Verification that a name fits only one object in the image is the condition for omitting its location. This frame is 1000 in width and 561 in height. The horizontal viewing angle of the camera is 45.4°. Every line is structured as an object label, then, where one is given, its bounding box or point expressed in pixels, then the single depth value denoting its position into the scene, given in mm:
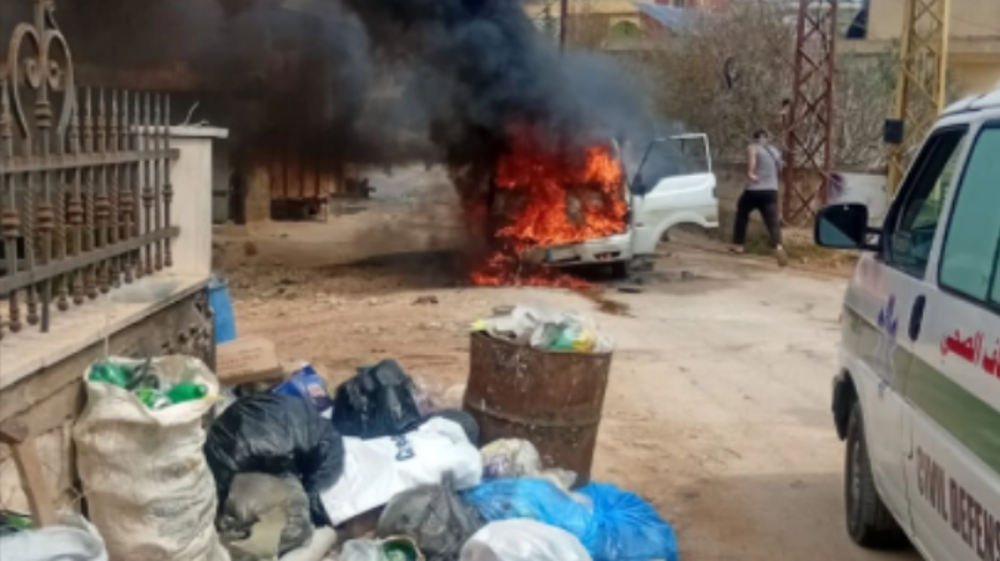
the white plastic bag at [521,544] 4137
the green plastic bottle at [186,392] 4035
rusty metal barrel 5395
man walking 18062
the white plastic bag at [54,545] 2990
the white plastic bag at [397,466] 4777
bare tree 27172
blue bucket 6531
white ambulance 3434
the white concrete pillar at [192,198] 5363
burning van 13938
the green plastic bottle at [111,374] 4039
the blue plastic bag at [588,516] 4793
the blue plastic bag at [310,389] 5895
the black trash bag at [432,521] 4516
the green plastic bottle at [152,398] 3921
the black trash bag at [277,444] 4516
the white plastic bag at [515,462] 5254
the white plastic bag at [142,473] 3740
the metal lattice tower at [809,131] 22578
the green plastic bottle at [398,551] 4383
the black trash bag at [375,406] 5461
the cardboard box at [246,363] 6160
